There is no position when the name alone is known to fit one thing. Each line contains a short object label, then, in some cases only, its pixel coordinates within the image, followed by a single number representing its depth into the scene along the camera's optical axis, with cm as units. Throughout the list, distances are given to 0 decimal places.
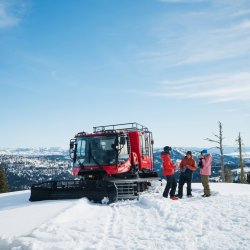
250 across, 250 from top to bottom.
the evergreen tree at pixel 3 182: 4217
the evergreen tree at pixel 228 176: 4193
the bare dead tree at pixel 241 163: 3231
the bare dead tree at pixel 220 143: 2861
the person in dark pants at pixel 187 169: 1178
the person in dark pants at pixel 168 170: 1125
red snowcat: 1104
